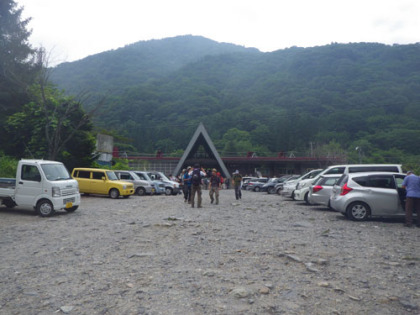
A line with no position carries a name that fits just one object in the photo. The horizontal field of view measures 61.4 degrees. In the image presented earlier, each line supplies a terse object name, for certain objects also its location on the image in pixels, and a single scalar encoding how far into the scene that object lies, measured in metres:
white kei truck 11.66
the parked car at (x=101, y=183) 20.44
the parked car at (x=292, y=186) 18.59
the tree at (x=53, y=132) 22.91
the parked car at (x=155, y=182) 24.98
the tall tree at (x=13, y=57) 28.83
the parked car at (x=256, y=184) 38.18
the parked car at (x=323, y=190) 13.77
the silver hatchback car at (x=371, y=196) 10.47
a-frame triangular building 47.62
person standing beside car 9.64
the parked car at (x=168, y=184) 26.08
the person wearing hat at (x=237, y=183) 19.41
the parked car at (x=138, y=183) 24.38
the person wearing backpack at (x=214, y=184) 16.63
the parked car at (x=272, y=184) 31.45
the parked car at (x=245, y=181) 40.50
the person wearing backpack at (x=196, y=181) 14.26
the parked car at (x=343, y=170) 13.71
